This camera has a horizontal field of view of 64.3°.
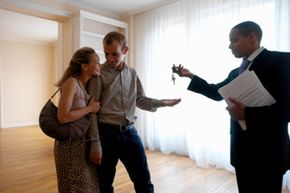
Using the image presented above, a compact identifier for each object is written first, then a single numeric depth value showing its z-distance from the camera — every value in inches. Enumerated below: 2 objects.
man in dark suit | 40.0
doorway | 252.8
